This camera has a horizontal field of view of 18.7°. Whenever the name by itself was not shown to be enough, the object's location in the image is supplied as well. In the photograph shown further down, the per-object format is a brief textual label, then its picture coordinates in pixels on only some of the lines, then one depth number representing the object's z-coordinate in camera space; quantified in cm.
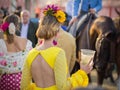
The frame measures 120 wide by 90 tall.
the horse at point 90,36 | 728
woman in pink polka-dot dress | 467
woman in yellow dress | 334
